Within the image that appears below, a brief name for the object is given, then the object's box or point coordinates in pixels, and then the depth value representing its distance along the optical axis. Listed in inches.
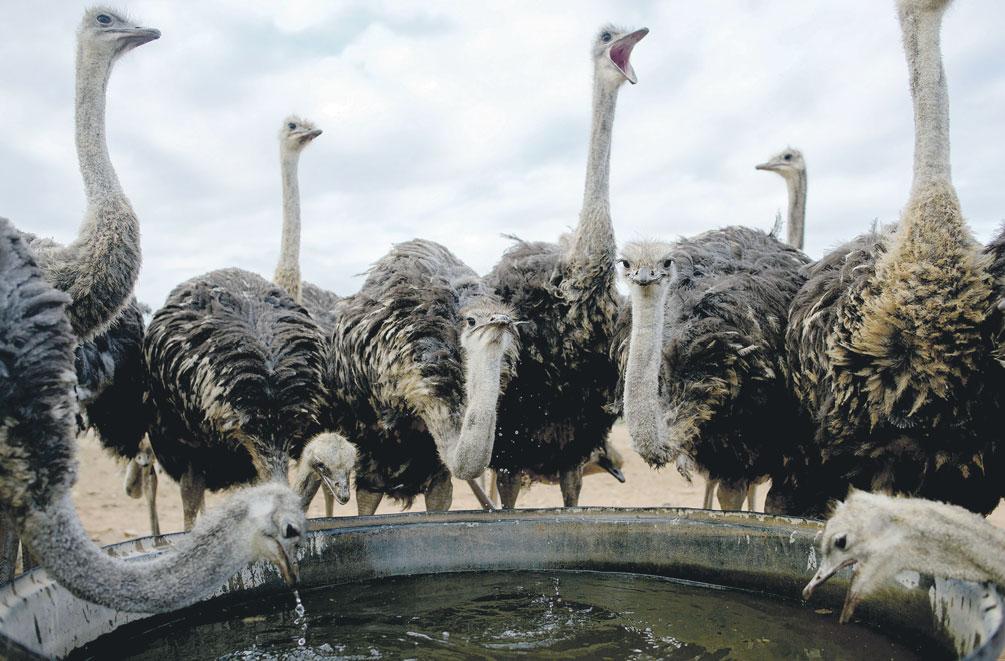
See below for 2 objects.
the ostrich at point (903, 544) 108.0
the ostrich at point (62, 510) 111.0
